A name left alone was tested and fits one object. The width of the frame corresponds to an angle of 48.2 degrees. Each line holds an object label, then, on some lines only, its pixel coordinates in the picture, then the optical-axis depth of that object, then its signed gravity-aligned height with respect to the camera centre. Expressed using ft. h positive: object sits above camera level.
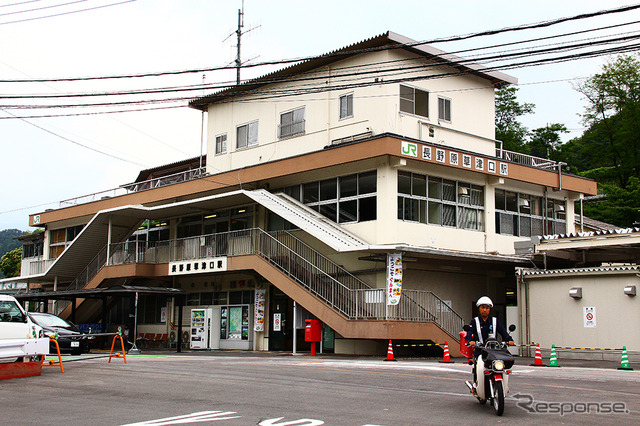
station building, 83.46 +14.27
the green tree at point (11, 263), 266.57 +17.60
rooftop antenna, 158.40 +61.79
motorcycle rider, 34.37 -0.59
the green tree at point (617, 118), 180.24 +51.44
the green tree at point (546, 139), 204.15 +50.61
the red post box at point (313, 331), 83.46 -2.02
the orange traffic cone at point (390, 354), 71.00 -3.94
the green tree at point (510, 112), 211.61 +60.09
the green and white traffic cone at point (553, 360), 65.26 -3.98
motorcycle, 31.12 -2.53
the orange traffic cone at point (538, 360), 68.04 -4.15
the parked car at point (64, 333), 82.47 -2.55
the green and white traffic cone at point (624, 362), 61.52 -3.84
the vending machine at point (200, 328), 106.83 -2.29
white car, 50.01 -0.82
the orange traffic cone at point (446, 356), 70.03 -4.00
